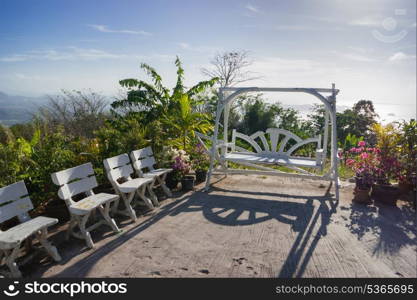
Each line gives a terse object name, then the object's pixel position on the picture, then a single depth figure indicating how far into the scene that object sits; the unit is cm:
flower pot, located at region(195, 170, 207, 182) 675
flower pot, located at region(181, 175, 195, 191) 609
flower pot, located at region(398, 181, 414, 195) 565
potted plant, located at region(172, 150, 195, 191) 606
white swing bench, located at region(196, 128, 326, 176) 590
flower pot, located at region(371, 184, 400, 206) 525
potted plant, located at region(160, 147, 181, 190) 604
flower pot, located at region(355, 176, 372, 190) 550
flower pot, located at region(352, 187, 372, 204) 538
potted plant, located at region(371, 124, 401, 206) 533
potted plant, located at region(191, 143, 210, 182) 679
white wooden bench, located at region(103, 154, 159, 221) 437
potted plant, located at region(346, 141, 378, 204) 539
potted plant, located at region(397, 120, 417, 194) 554
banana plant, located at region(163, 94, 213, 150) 679
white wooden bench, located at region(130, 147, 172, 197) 516
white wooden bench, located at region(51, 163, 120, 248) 351
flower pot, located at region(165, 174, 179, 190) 611
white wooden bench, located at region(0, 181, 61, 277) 272
